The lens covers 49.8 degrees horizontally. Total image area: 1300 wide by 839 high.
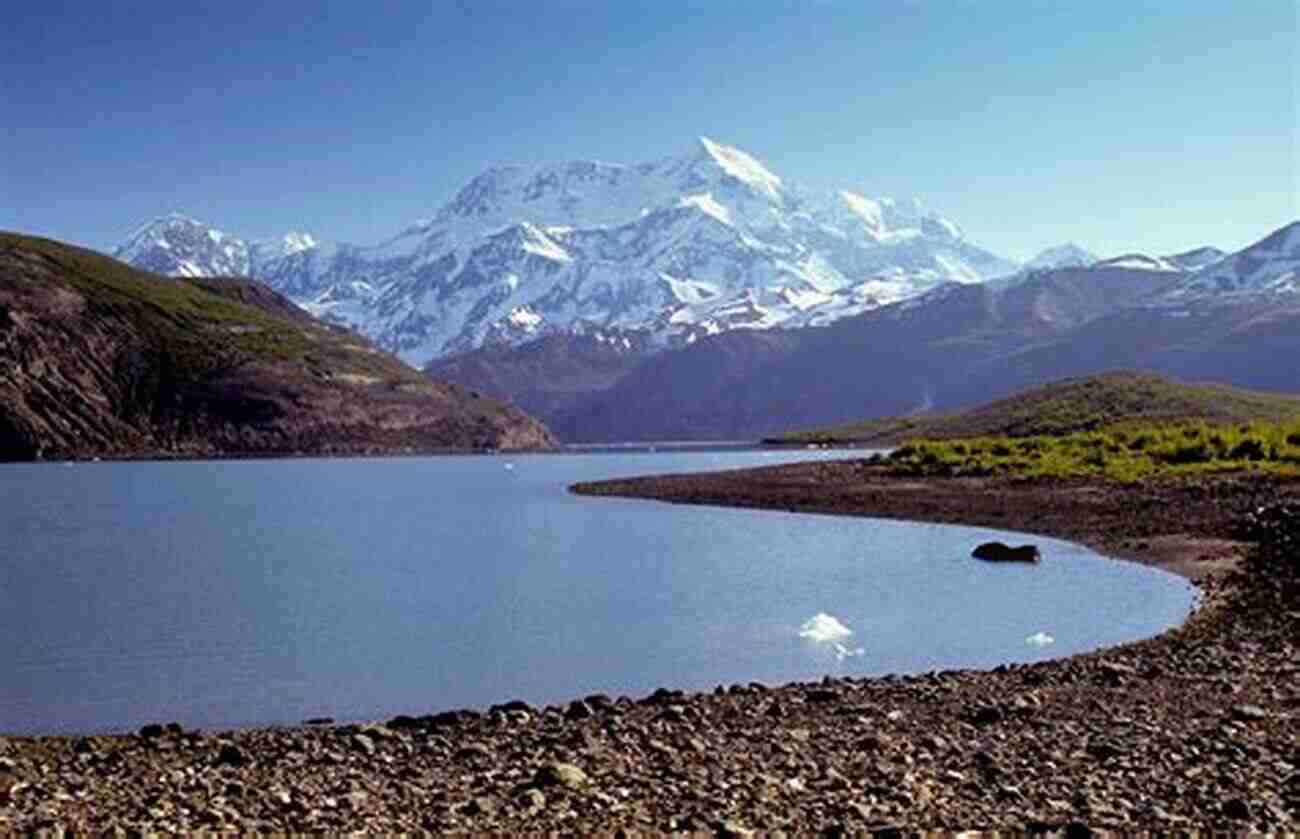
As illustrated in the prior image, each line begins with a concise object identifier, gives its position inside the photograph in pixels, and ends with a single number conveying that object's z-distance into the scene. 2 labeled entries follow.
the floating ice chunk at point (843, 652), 35.62
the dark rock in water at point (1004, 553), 58.78
